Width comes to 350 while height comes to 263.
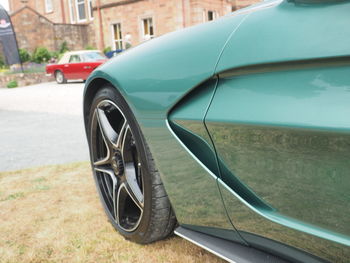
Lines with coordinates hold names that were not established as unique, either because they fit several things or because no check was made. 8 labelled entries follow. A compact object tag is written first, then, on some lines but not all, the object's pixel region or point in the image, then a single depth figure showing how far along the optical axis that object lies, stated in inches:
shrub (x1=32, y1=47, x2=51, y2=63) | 853.8
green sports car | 35.0
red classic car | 578.2
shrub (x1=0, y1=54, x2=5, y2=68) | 881.0
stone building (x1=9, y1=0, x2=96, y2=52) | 951.6
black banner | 577.0
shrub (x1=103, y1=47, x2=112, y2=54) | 829.7
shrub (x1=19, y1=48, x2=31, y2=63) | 868.0
